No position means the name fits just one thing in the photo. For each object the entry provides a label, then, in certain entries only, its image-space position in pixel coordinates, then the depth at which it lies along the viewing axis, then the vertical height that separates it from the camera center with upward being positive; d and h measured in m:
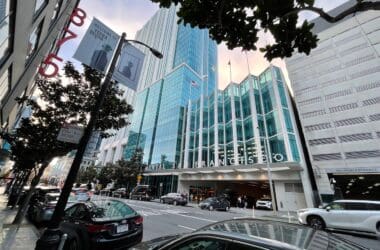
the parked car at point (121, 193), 40.47 +1.58
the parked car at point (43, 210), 9.02 -0.65
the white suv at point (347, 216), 8.98 -0.06
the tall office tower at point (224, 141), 26.03 +11.90
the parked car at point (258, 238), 1.73 -0.25
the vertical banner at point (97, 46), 5.23 +4.07
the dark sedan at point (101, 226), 4.73 -0.65
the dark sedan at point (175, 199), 27.55 +0.74
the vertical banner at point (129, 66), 5.81 +4.00
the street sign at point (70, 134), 4.28 +1.35
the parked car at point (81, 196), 18.62 +0.27
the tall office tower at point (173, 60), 65.88 +52.09
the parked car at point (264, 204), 28.23 +0.88
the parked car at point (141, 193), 36.56 +1.64
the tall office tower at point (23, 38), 6.98 +6.42
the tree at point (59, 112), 8.62 +3.72
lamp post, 3.53 +0.13
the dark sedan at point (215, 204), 23.12 +0.35
